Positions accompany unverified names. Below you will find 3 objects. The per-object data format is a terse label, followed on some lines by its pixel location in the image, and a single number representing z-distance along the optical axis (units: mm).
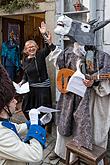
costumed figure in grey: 3012
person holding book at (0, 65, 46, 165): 1671
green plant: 4637
